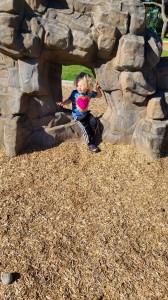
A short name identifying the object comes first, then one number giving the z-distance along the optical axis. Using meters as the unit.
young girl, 4.07
